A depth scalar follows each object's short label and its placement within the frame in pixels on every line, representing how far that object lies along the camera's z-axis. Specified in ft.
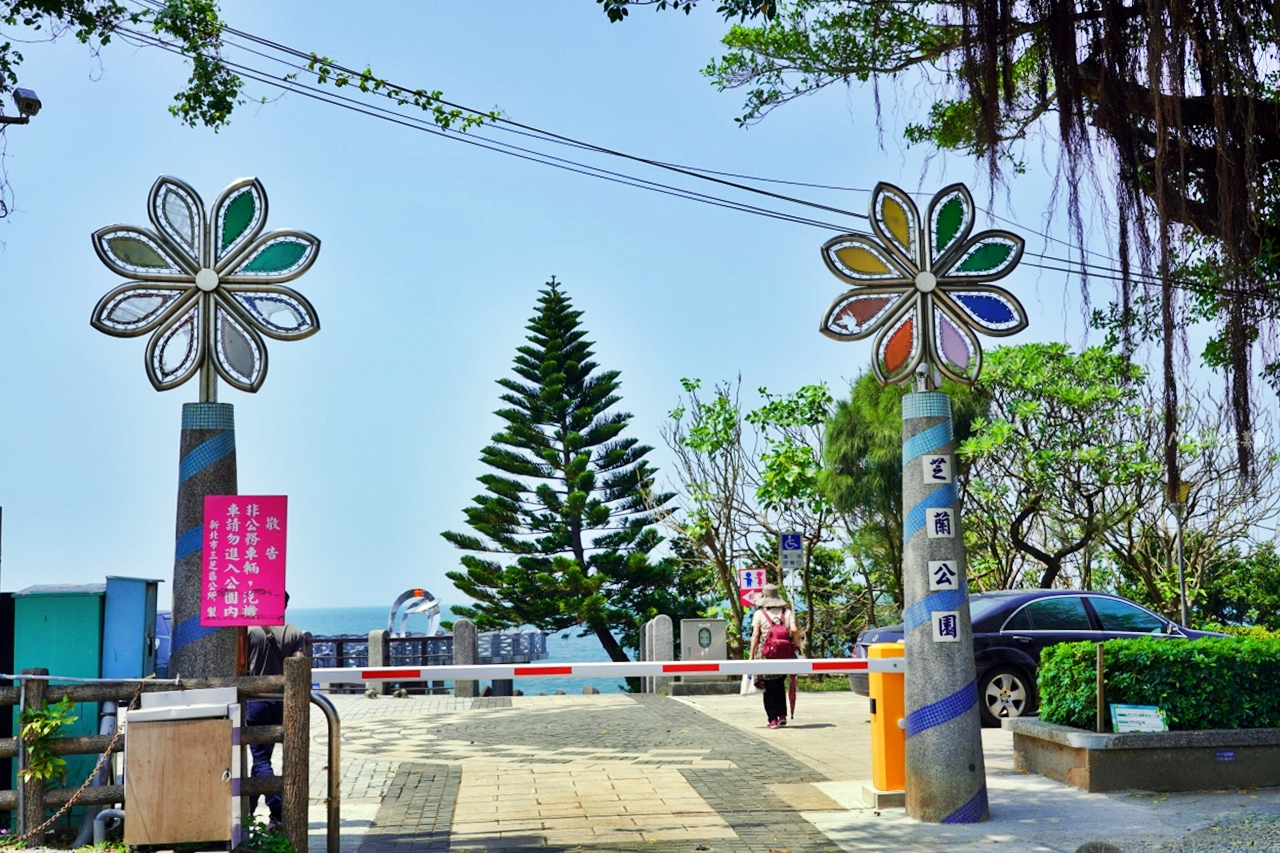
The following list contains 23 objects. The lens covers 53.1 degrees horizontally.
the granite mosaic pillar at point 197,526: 24.21
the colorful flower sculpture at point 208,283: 25.82
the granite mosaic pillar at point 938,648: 26.89
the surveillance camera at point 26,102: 35.19
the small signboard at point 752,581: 67.82
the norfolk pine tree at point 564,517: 127.34
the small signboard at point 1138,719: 30.68
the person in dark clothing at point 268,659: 26.94
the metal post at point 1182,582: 70.95
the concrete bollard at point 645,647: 70.16
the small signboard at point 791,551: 66.23
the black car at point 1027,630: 43.39
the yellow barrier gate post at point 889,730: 28.40
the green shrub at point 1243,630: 60.27
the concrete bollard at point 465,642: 70.95
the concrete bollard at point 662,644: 67.56
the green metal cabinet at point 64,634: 25.32
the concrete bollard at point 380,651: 75.61
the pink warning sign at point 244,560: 23.50
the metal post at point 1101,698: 30.60
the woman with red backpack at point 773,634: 45.21
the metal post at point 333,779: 23.72
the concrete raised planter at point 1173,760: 29.99
